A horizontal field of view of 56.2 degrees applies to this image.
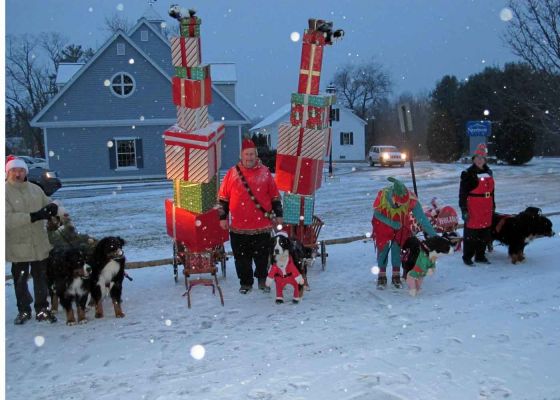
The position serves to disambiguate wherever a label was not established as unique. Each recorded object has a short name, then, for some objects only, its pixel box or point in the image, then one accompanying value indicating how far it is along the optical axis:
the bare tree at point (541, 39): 14.36
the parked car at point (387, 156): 35.62
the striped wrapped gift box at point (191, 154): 6.83
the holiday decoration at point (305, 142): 7.39
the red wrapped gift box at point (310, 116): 7.37
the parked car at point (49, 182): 19.94
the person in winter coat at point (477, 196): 7.44
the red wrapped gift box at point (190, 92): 7.10
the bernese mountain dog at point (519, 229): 7.55
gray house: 26.11
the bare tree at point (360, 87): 69.81
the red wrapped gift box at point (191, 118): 7.09
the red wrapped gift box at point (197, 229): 6.95
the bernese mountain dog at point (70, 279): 5.44
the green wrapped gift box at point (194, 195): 6.97
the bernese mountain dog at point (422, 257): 6.16
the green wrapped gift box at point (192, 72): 7.09
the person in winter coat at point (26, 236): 5.47
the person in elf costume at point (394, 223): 6.48
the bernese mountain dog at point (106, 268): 5.62
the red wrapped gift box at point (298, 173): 7.43
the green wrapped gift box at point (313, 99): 7.34
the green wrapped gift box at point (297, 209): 7.45
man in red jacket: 6.56
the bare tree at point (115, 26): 52.41
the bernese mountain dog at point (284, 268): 6.02
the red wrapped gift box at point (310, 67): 7.32
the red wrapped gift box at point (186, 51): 7.02
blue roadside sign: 27.99
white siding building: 48.97
